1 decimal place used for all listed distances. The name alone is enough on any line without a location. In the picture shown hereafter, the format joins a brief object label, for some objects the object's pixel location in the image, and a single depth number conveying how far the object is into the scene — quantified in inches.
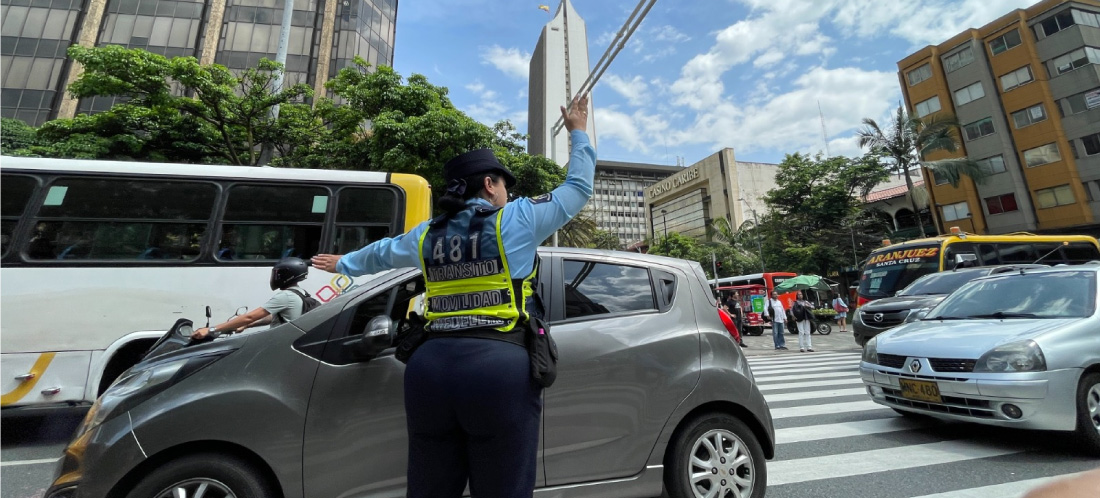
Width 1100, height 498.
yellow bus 504.4
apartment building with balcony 1078.4
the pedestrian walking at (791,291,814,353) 547.2
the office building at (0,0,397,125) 1037.2
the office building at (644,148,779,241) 2367.1
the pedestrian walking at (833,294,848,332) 793.6
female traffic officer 63.4
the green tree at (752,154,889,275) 1216.8
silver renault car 145.3
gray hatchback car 86.8
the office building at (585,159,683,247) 4138.8
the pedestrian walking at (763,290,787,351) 574.9
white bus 193.9
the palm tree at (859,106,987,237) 1112.2
